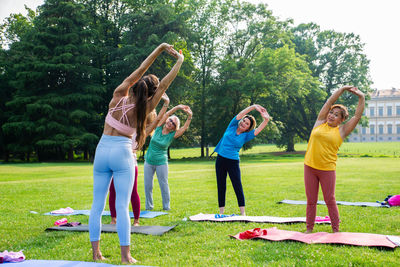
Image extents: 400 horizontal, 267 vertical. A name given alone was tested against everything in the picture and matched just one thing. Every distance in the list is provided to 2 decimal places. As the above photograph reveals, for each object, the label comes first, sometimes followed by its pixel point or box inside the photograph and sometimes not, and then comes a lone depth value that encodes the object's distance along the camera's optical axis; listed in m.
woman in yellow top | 5.45
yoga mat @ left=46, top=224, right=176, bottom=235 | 5.61
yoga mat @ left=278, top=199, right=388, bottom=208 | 8.29
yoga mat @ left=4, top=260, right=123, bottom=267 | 3.97
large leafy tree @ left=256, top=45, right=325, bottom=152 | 38.53
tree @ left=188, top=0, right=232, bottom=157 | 42.25
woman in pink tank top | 3.96
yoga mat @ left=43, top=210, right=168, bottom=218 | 7.18
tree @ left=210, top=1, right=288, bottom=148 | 38.03
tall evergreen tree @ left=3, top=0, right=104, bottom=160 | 32.91
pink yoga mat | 4.70
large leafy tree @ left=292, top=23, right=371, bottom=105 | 49.31
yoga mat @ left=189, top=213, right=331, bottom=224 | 6.33
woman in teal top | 7.68
